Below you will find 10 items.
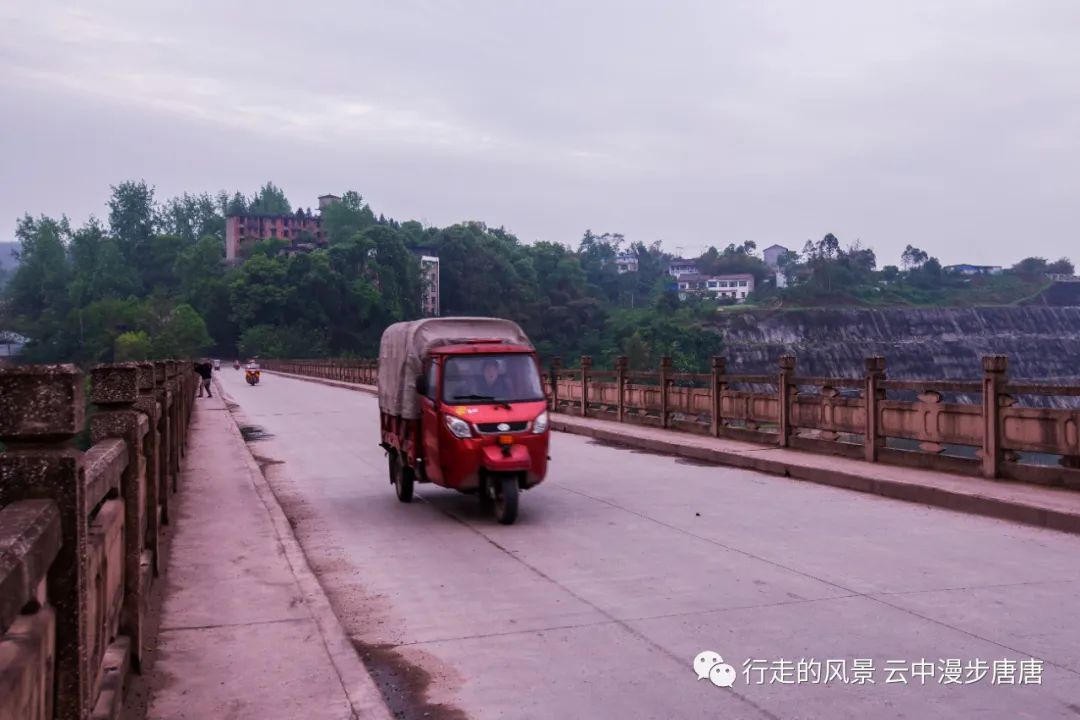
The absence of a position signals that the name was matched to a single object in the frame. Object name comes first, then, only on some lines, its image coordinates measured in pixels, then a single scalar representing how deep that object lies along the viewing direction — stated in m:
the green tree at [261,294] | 125.31
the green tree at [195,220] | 190.62
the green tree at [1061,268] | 139.73
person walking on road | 42.78
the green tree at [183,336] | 106.06
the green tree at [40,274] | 146.00
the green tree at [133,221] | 171.38
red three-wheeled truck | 11.01
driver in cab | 11.48
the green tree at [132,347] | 97.22
